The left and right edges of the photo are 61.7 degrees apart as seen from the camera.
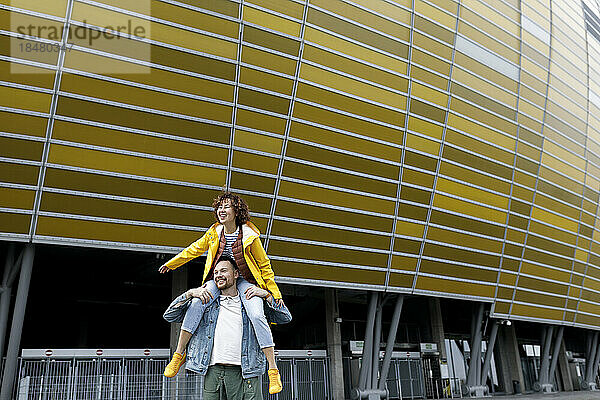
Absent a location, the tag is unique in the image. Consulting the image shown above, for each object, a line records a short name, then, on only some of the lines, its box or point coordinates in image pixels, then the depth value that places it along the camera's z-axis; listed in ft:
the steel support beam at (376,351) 69.97
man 11.71
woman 11.89
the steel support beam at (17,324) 46.80
